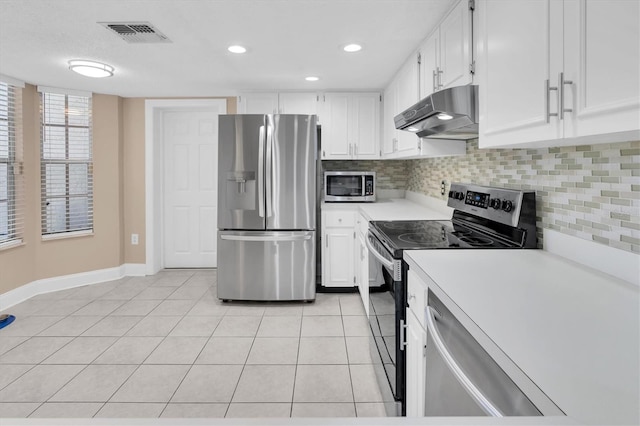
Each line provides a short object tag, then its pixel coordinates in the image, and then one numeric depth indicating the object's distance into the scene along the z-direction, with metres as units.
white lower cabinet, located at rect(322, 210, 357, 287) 3.76
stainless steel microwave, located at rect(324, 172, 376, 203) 3.95
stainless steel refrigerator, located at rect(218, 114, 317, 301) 3.44
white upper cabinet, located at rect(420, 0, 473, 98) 1.77
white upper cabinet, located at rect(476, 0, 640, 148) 0.84
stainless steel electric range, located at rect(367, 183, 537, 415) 1.74
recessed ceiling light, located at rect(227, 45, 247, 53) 2.70
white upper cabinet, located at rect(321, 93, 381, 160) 4.00
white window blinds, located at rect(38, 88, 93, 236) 3.91
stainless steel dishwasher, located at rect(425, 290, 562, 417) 0.77
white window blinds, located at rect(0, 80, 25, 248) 3.47
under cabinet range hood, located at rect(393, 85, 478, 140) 1.66
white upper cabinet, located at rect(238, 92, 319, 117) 3.99
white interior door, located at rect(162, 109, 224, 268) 4.66
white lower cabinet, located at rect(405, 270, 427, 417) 1.45
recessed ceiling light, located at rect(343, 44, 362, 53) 2.64
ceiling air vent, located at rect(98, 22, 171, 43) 2.29
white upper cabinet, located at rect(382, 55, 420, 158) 2.73
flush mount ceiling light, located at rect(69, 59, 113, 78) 3.05
